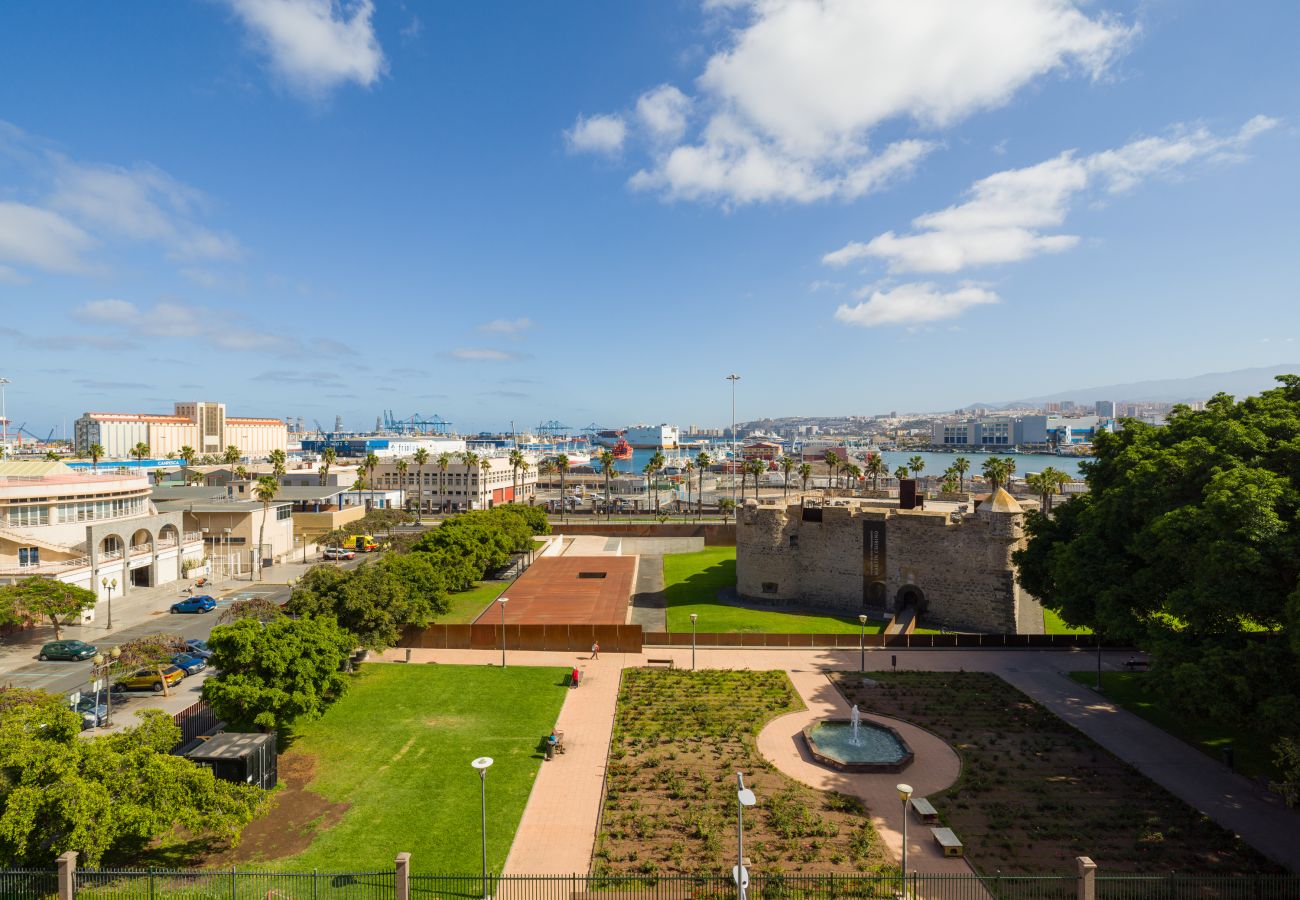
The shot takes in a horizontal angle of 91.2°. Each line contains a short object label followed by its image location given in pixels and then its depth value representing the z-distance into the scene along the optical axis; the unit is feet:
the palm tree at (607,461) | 284.20
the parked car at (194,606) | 134.31
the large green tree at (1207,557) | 55.16
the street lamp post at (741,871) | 43.39
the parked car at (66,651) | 104.01
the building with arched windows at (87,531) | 130.52
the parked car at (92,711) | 78.74
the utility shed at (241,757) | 58.90
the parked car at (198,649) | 104.17
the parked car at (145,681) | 91.35
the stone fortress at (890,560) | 121.80
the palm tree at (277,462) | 245.41
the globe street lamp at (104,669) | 77.36
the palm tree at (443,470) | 302.49
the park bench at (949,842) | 53.88
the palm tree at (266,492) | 184.85
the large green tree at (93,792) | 44.24
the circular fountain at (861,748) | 69.62
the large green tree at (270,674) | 66.03
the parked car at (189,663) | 99.21
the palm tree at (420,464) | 279.28
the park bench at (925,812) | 58.75
